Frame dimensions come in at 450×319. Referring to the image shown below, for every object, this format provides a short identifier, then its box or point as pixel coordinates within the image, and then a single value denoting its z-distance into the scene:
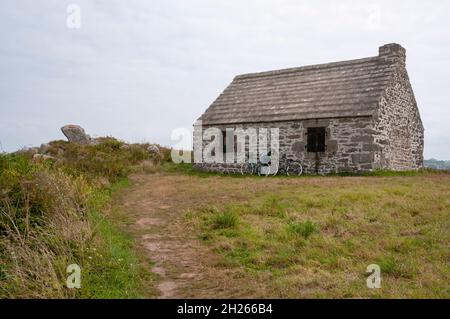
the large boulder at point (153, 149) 24.87
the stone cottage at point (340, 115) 17.77
